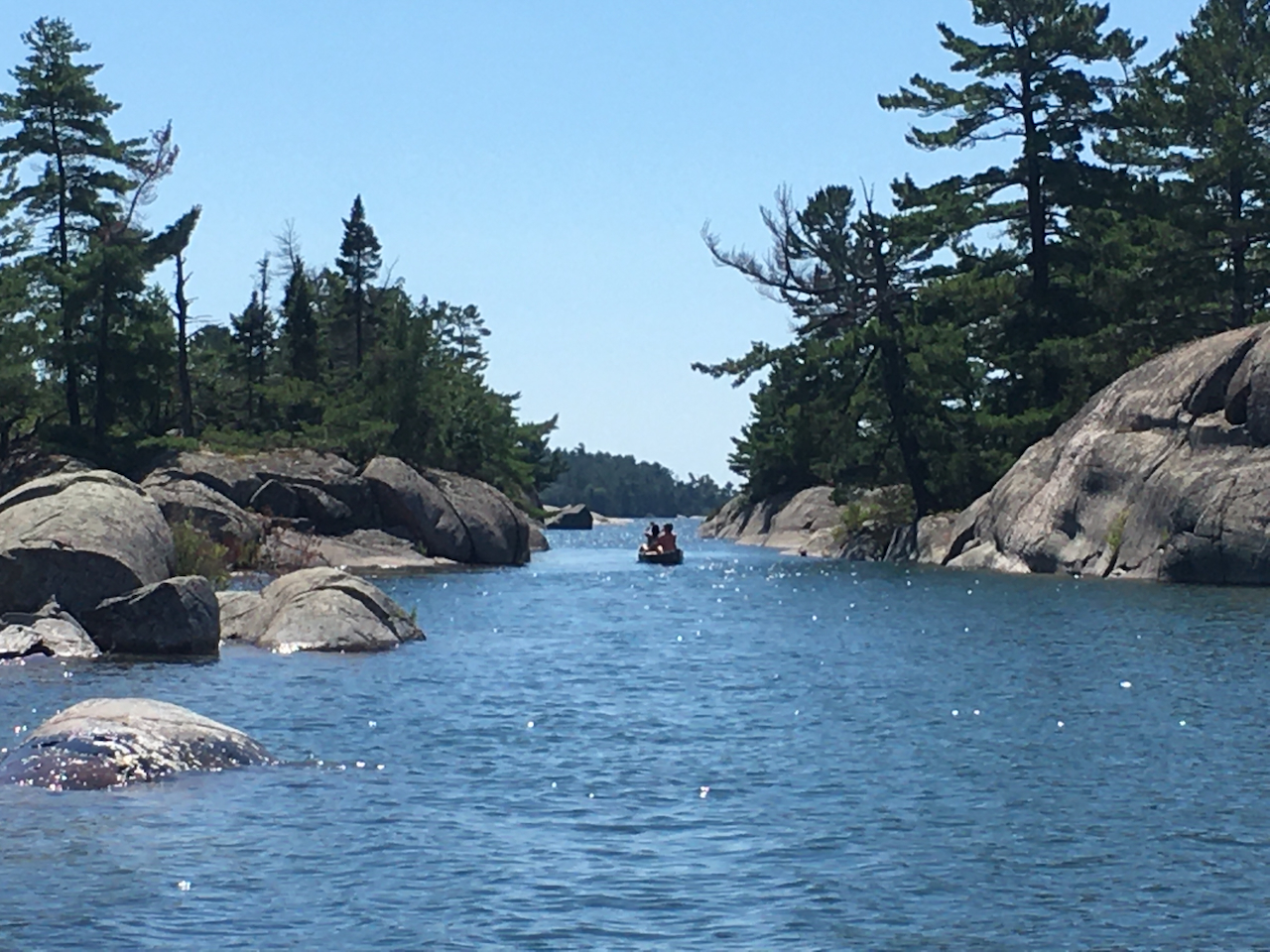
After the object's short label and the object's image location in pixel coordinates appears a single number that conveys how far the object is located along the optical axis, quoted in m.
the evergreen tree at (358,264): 97.50
